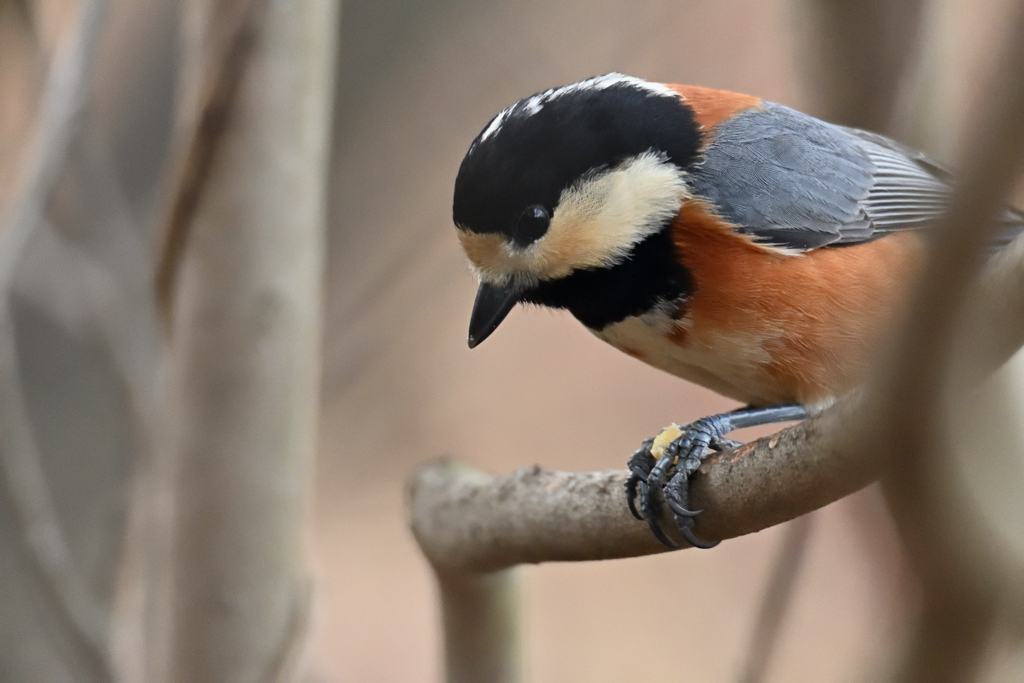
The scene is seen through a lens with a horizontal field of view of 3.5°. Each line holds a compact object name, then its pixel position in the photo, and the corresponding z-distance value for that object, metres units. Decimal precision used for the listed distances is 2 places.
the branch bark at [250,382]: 2.20
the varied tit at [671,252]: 2.20
